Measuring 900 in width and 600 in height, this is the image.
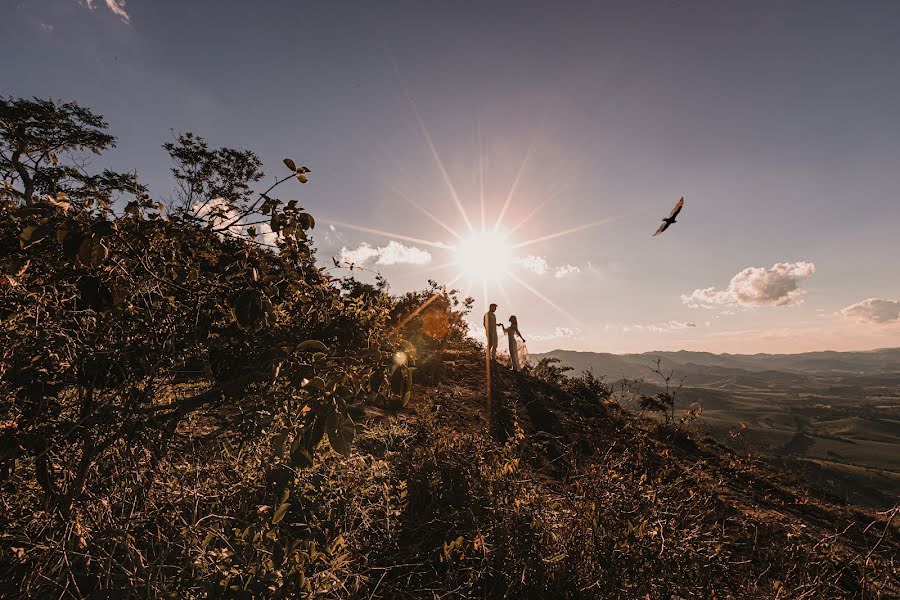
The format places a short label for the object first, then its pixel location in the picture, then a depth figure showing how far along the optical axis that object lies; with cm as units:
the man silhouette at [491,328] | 1141
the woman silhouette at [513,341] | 1112
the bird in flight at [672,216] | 705
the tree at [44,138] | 1685
